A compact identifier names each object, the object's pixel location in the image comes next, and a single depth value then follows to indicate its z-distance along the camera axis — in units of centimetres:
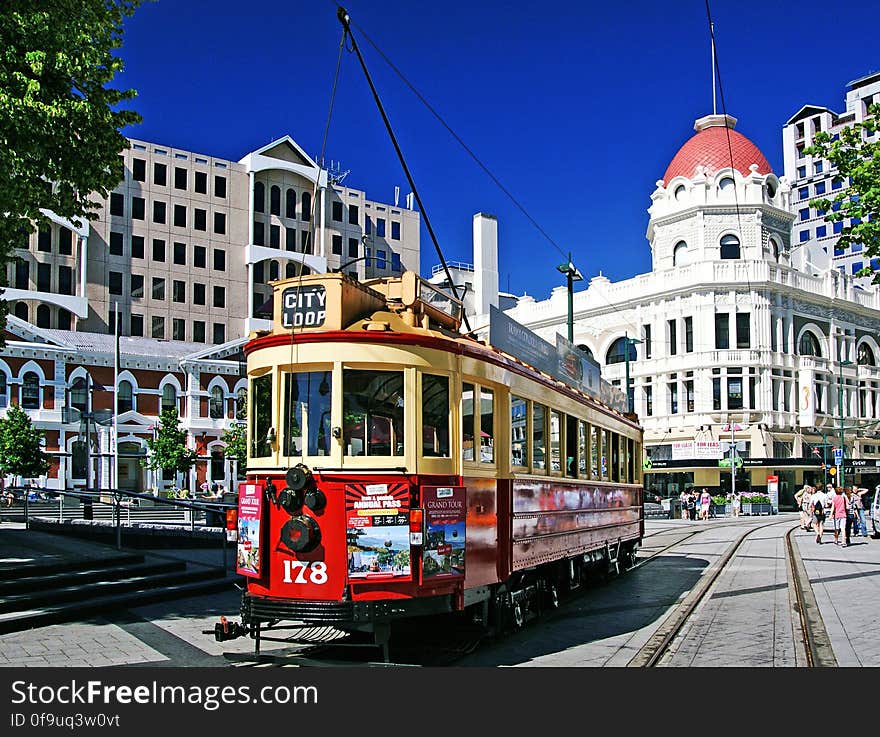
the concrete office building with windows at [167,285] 5031
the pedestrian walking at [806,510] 3282
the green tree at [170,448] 4850
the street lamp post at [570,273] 2789
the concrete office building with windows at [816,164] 9881
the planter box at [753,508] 5134
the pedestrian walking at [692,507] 4784
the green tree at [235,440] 4650
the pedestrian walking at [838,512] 2566
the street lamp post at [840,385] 5809
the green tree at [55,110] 1098
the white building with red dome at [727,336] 5503
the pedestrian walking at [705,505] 4691
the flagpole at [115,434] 5060
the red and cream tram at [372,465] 829
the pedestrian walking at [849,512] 2615
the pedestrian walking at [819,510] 2669
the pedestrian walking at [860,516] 3017
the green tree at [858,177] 1588
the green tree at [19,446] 4425
